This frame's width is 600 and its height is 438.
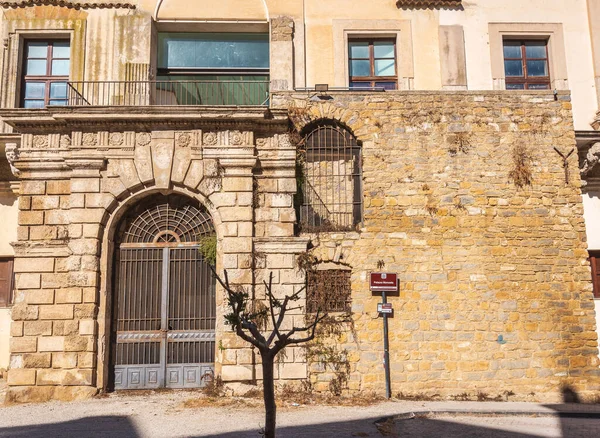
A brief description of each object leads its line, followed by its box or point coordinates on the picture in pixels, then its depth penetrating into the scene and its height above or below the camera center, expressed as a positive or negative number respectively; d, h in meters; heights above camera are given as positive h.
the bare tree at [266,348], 4.79 -0.41
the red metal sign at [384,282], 9.45 +0.29
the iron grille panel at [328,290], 9.55 +0.17
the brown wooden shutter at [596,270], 11.91 +0.56
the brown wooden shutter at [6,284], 11.66 +0.44
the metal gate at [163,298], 9.57 +0.07
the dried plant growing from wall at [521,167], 9.99 +2.33
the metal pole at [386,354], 9.20 -0.92
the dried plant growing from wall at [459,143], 10.05 +2.78
